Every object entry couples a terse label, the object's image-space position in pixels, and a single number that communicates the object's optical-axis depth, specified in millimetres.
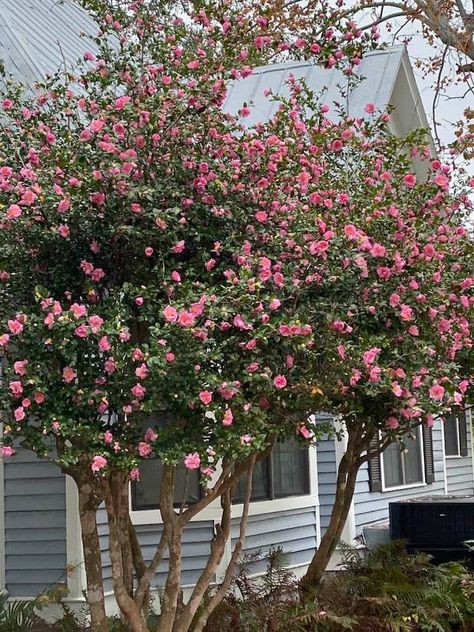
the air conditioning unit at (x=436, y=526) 10305
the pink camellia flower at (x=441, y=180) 6895
